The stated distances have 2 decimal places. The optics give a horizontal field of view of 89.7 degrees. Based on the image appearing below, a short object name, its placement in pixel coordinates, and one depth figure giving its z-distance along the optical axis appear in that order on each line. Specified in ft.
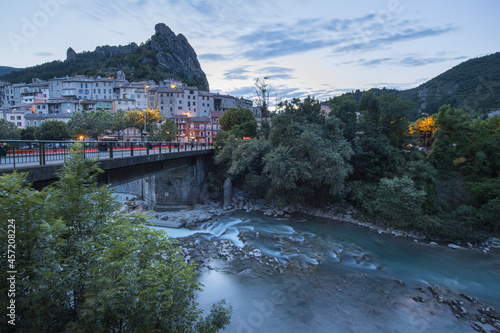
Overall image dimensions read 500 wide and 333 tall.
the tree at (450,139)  108.58
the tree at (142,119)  149.38
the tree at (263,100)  164.54
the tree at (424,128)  153.79
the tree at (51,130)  147.64
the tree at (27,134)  155.22
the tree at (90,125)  137.59
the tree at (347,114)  112.98
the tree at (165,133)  160.66
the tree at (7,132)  123.95
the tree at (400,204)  77.77
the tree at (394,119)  111.24
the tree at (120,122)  143.99
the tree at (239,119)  172.55
